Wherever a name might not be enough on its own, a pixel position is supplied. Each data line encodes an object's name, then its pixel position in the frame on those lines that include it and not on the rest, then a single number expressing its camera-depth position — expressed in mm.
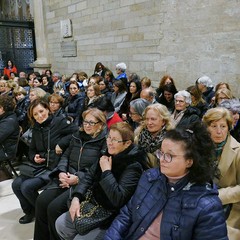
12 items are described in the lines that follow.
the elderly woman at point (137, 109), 3182
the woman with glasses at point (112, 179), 1986
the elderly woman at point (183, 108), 3373
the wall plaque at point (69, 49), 9267
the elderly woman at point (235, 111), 2803
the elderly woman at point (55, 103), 3938
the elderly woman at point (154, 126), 2492
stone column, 10531
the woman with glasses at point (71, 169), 2439
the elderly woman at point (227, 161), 1956
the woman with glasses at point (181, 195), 1483
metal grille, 11539
